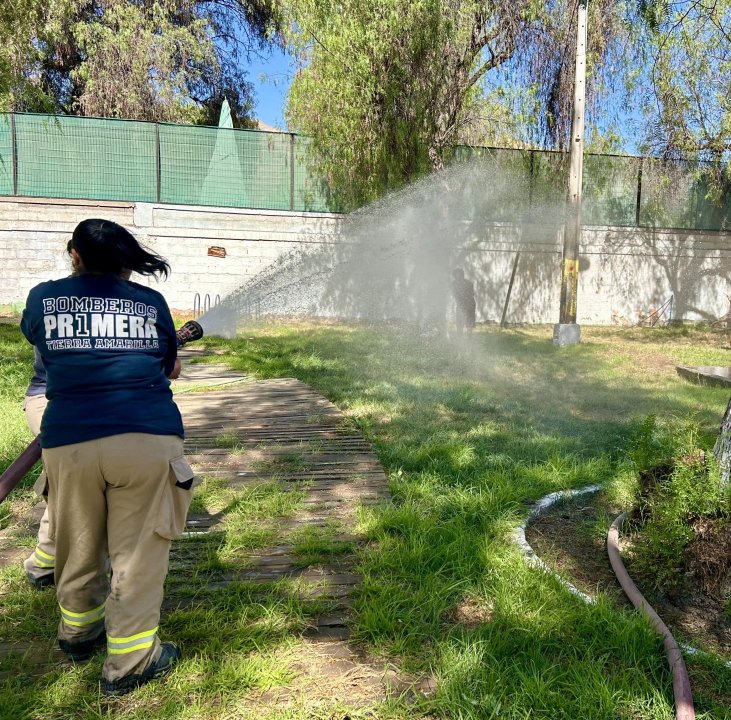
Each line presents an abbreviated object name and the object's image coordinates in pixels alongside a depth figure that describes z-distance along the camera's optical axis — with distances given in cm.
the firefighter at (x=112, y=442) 208
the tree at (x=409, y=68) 1145
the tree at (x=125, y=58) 1570
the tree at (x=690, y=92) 1252
